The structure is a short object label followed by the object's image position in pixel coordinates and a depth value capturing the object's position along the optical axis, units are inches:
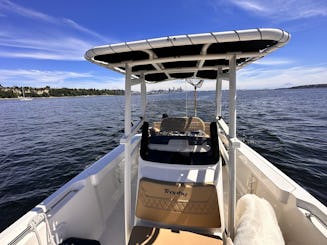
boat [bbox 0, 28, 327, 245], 51.6
